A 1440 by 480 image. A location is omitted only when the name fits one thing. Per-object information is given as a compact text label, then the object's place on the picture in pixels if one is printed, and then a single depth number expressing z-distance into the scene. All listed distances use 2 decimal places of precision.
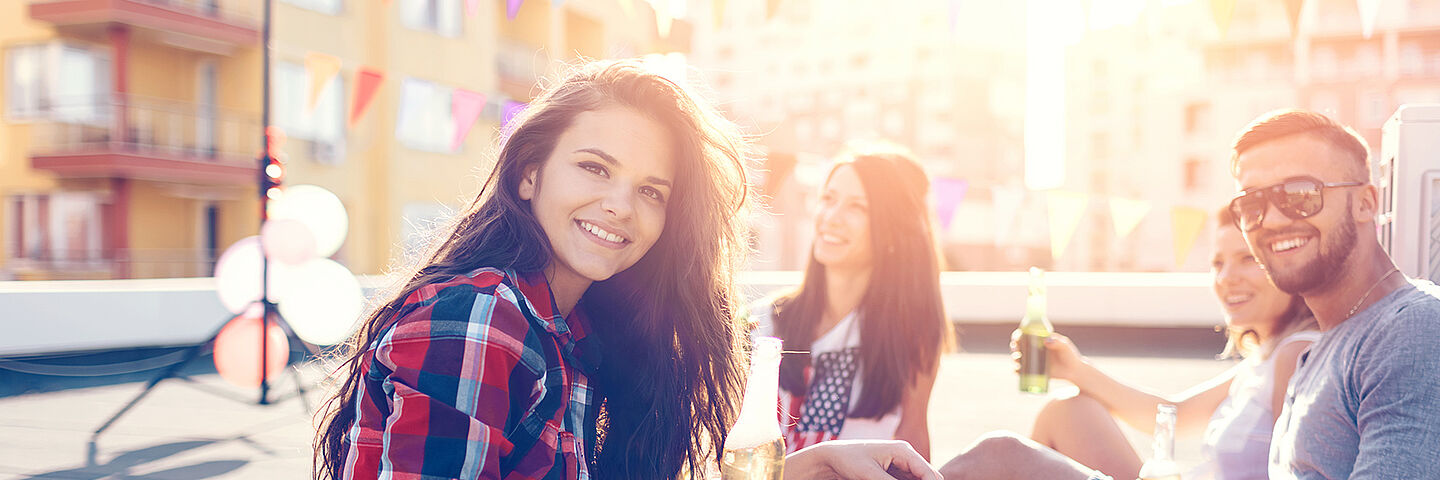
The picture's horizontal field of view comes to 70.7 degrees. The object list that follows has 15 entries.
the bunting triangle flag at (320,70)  8.61
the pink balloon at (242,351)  8.20
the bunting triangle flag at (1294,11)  6.23
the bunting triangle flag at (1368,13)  6.68
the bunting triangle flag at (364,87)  8.95
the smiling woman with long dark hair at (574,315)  1.34
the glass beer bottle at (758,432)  1.50
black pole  6.31
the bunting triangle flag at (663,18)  7.47
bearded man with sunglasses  1.65
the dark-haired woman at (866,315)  2.98
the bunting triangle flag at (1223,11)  6.04
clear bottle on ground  1.71
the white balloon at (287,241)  6.64
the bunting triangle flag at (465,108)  8.74
